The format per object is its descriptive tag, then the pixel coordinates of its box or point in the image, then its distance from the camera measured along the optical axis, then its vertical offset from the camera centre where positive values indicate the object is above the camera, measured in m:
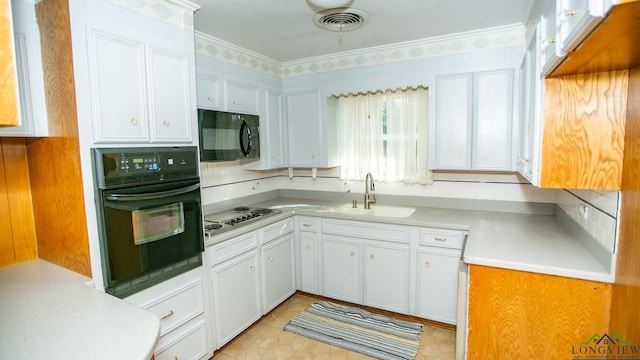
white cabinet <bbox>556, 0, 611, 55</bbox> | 0.87 +0.38
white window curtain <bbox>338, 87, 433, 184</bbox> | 3.14 +0.14
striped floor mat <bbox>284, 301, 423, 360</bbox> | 2.45 -1.47
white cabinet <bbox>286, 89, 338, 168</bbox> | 3.37 +0.22
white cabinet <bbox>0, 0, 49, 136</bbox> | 1.68 +0.46
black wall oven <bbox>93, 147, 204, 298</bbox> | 1.66 -0.34
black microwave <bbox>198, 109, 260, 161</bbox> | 2.44 +0.14
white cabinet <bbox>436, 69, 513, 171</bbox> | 2.60 +0.22
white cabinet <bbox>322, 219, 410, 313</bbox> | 2.79 -1.01
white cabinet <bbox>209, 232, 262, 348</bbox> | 2.39 -1.06
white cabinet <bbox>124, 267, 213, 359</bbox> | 1.91 -1.02
